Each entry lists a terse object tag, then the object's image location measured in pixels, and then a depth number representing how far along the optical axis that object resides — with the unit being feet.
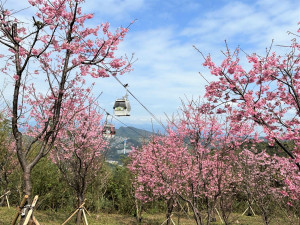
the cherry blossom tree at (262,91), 17.30
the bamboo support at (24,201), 17.19
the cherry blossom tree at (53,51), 18.15
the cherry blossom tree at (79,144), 32.32
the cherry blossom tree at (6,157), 43.68
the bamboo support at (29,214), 16.59
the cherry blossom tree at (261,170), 29.53
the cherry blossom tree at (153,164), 33.68
